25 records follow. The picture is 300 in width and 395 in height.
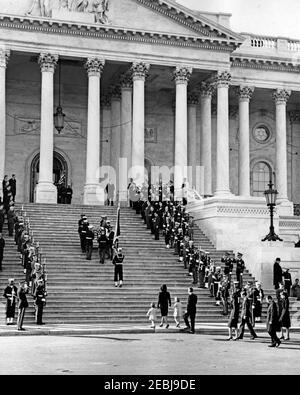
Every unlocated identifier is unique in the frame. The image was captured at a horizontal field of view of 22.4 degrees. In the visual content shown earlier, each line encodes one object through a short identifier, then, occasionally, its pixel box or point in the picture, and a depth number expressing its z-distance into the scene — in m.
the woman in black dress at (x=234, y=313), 21.70
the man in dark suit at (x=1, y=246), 29.08
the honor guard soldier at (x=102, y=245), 31.30
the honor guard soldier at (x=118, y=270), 28.92
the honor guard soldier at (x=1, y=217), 32.08
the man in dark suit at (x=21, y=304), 23.67
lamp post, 34.06
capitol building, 42.38
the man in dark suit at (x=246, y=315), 21.72
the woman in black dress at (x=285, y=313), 21.06
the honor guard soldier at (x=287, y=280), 30.44
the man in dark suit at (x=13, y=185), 38.53
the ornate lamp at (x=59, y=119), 43.16
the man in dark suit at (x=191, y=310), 23.70
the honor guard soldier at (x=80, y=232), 32.12
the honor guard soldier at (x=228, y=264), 31.05
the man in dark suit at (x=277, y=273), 30.94
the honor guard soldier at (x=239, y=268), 31.03
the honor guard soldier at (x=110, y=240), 32.00
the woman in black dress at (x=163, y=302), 24.95
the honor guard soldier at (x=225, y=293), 28.20
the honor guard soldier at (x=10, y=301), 24.84
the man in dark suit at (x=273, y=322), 19.30
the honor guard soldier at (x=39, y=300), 24.94
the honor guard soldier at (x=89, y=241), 31.28
